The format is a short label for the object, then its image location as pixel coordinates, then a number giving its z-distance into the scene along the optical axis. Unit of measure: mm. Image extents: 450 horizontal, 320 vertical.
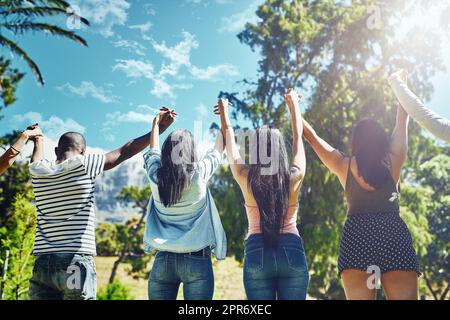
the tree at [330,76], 12406
